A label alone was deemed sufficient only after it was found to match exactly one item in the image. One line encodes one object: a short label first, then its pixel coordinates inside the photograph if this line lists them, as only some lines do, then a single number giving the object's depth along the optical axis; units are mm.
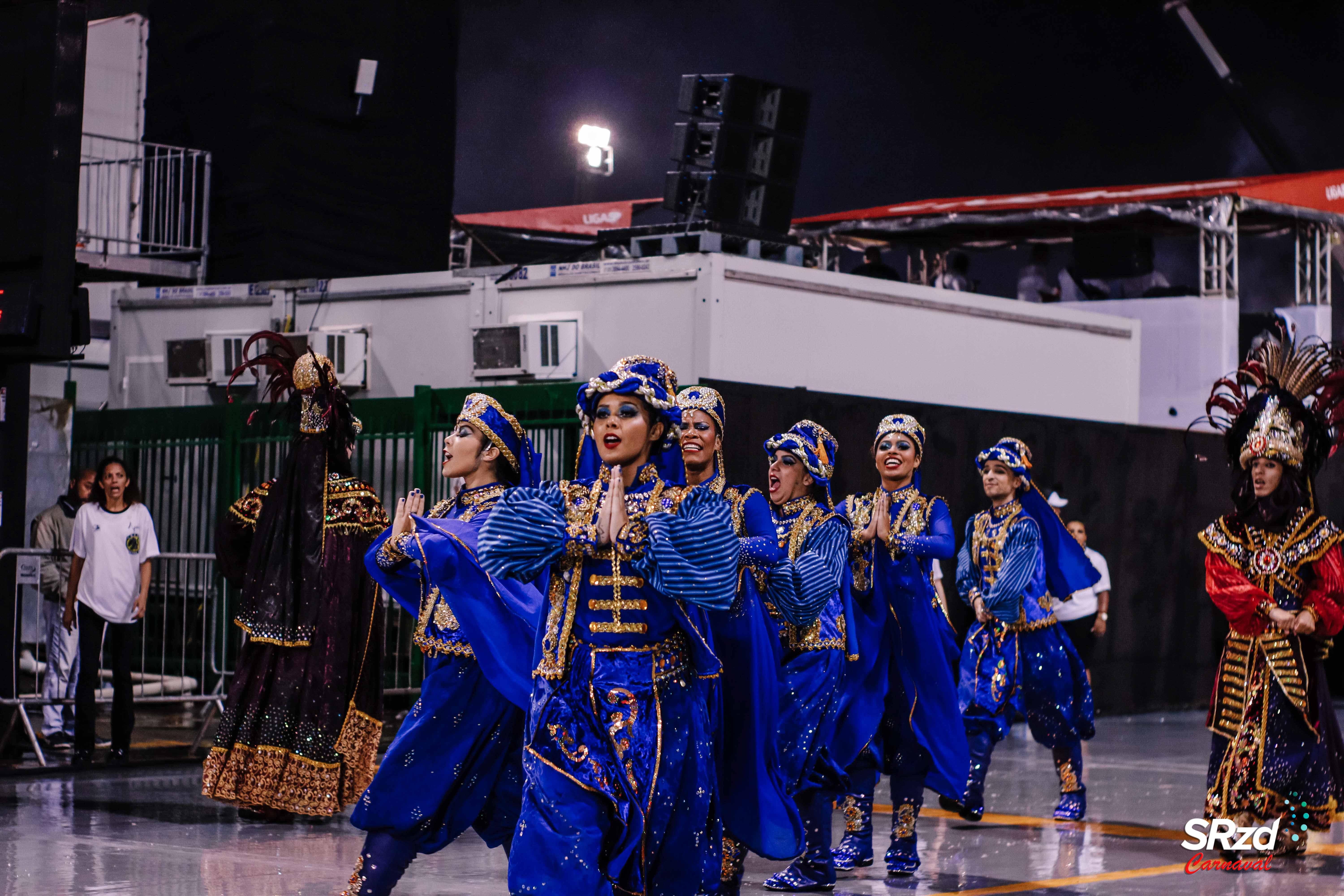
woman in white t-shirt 11383
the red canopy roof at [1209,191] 20000
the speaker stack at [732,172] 14195
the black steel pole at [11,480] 11500
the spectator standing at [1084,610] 14812
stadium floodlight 26469
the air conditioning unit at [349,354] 15609
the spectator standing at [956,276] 19469
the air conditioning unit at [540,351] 14383
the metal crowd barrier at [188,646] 12938
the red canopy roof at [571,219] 26234
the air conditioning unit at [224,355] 16391
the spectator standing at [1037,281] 19781
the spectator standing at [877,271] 17734
